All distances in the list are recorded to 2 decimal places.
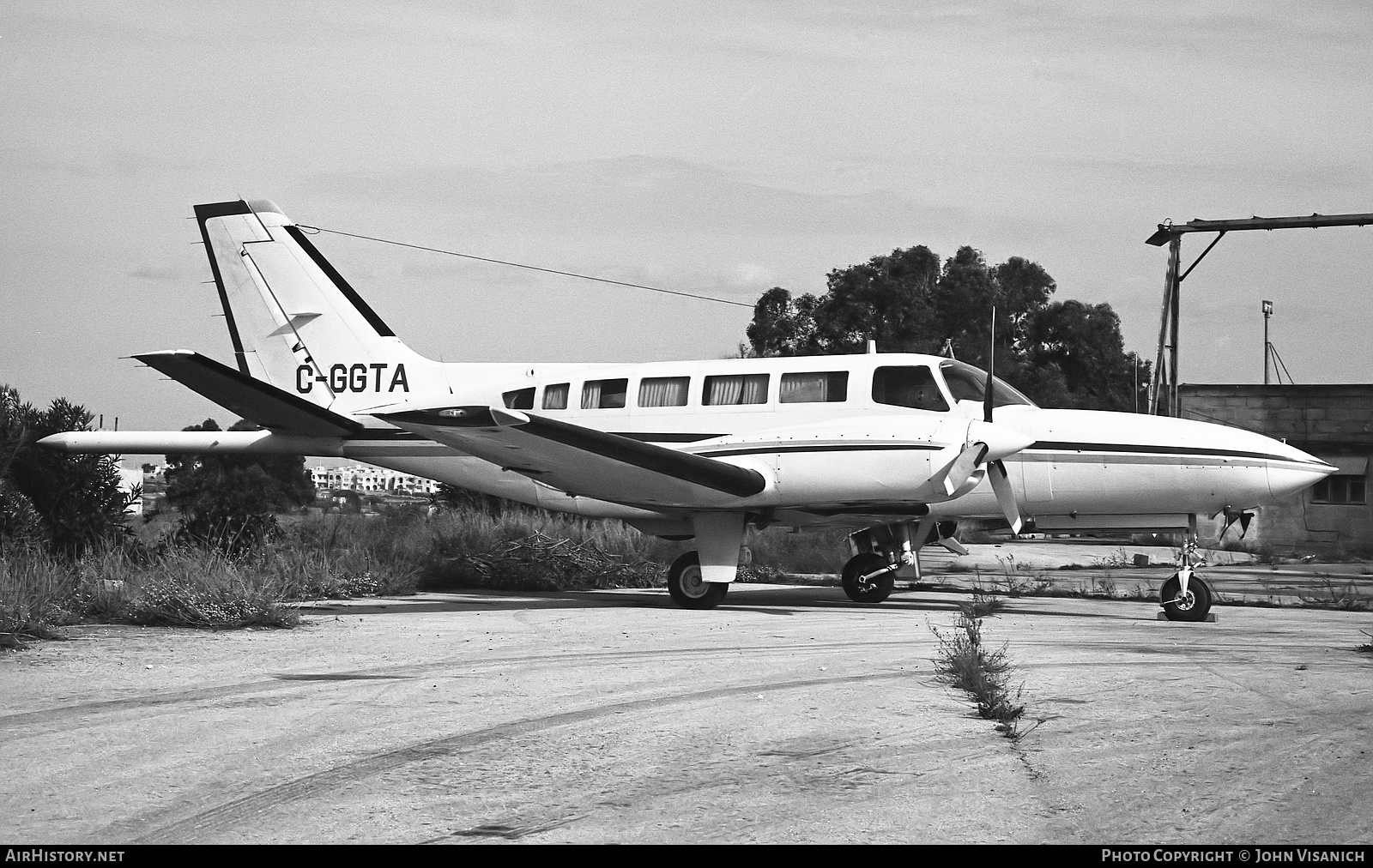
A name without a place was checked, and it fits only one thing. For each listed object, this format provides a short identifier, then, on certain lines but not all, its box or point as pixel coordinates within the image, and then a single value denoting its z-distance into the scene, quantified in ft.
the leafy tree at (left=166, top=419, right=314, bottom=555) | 67.97
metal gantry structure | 100.42
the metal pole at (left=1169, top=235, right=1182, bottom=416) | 100.22
